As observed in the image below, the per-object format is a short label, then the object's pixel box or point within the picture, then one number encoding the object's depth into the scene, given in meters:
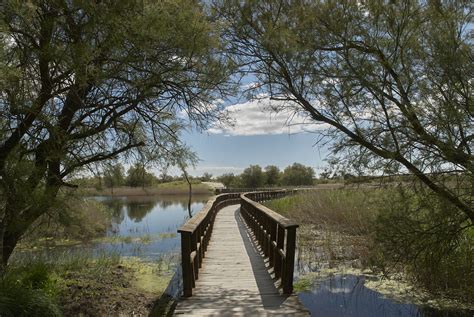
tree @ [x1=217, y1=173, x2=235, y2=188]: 89.88
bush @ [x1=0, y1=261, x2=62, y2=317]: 5.54
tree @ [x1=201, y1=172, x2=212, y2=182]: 99.66
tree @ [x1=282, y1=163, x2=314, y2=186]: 81.98
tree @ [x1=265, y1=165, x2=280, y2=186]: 87.43
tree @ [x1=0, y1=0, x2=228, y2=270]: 6.35
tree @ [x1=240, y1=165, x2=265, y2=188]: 85.39
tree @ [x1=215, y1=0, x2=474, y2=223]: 6.18
